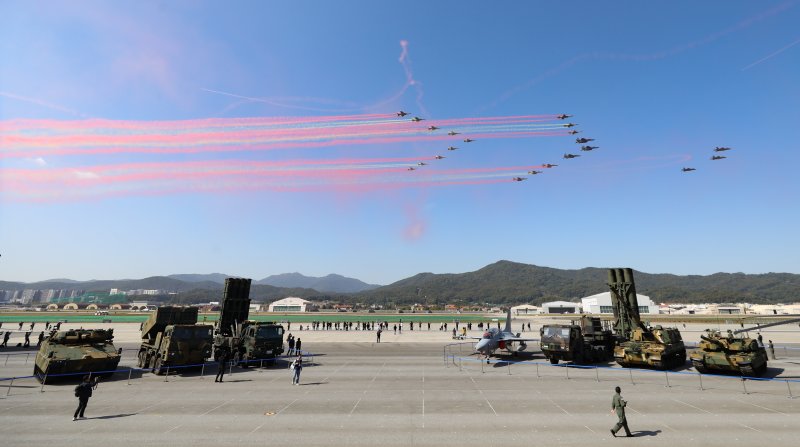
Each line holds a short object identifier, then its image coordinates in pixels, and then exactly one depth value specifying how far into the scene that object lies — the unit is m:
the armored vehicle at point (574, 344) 23.02
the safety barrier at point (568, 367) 17.98
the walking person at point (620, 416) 10.60
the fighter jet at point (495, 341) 25.19
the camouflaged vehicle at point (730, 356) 18.80
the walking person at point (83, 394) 12.15
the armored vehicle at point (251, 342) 23.20
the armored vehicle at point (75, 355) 17.75
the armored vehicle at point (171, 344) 20.31
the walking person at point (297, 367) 17.88
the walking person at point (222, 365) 18.58
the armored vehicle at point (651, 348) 21.08
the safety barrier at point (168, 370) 17.38
